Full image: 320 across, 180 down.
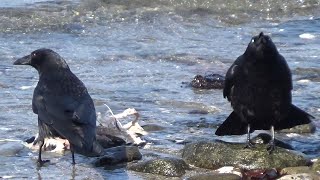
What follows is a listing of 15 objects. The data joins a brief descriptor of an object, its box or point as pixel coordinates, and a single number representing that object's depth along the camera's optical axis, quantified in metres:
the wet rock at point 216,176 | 12.27
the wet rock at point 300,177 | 12.05
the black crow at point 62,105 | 12.46
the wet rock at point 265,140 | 13.80
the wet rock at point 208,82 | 18.27
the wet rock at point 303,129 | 14.94
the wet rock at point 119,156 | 13.12
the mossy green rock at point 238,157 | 12.92
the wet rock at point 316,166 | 12.48
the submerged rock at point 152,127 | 15.11
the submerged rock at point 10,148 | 13.48
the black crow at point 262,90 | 13.41
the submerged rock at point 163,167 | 12.71
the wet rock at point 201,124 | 15.45
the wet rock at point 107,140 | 14.03
